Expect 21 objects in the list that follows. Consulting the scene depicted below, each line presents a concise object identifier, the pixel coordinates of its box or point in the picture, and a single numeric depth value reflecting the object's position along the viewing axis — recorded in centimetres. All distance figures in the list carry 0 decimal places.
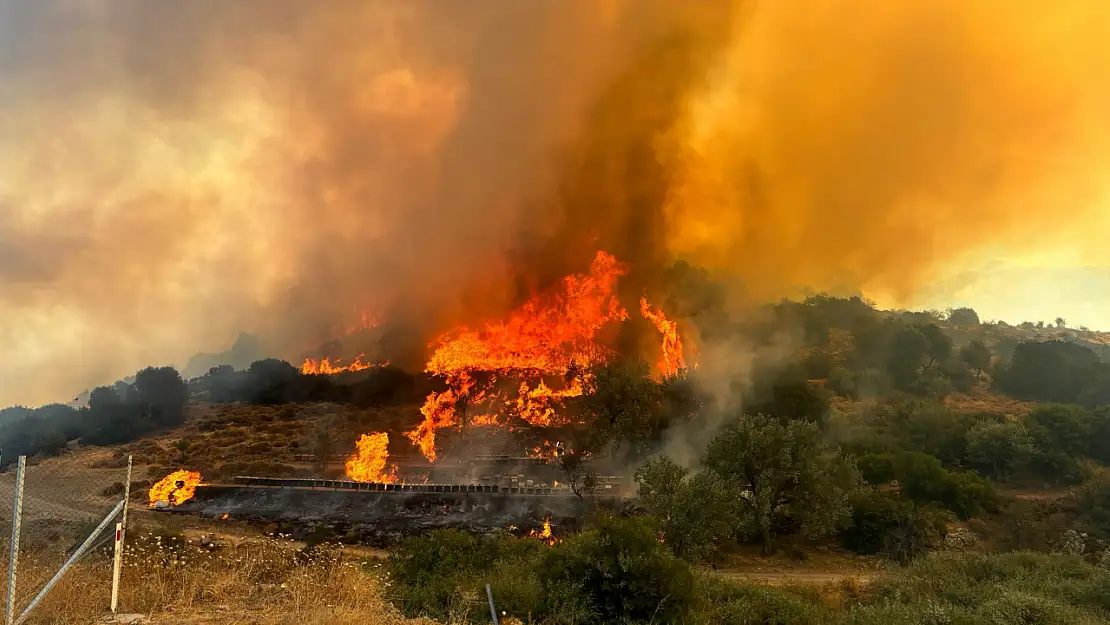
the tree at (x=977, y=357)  7762
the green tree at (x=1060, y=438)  4319
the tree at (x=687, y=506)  2486
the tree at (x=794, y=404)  5181
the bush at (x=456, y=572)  1299
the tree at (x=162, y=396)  6894
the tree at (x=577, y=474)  3819
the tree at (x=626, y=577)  1330
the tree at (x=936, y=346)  7925
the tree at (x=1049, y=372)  6338
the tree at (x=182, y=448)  5228
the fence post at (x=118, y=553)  1024
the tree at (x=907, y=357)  7212
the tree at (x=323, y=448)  4847
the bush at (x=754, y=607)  1556
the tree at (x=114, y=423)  6372
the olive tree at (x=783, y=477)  3025
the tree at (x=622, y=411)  4412
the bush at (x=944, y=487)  3584
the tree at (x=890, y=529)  2928
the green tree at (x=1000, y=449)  4378
